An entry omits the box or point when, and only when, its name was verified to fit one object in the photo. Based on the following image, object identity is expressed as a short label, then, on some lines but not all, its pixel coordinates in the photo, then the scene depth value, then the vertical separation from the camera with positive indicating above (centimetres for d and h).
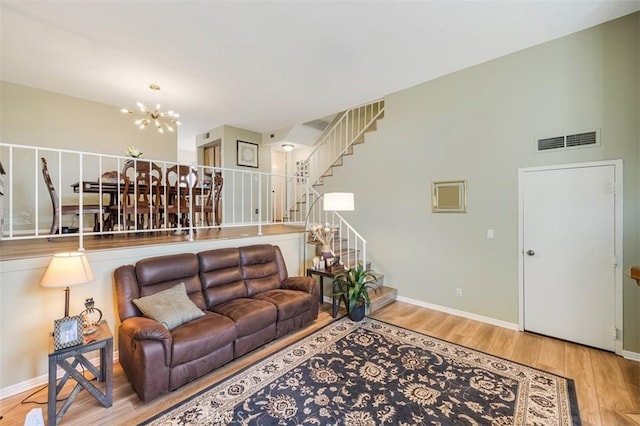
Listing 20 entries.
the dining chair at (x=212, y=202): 477 +18
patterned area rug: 205 -154
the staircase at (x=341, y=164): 480 +105
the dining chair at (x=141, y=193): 375 +29
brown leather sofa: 223 -105
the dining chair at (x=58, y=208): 349 +6
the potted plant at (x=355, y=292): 380 -113
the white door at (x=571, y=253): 304 -52
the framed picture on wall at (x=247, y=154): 709 +153
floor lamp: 395 +13
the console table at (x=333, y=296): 394 -122
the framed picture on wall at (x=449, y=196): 405 +21
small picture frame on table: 203 -90
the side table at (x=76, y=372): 194 -120
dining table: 370 +36
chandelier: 460 +207
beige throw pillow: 252 -90
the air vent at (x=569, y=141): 310 +80
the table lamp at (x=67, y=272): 214 -47
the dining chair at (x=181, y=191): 416 +34
